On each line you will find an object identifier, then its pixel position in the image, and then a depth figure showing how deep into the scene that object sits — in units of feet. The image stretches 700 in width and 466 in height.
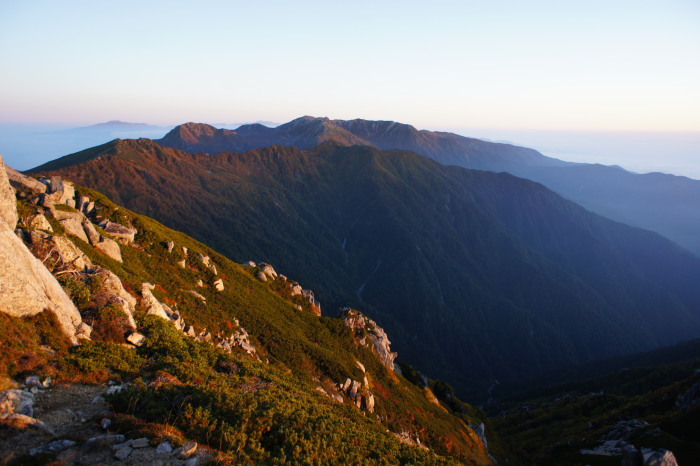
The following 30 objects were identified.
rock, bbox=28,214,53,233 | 101.18
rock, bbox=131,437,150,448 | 45.50
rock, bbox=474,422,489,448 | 245.06
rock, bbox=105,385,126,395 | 58.29
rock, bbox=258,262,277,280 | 273.33
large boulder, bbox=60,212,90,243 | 121.39
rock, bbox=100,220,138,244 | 155.43
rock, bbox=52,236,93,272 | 89.20
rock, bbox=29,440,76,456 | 39.82
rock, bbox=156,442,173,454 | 45.62
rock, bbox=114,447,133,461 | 42.93
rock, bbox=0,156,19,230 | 78.07
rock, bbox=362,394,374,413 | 167.43
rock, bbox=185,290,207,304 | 152.50
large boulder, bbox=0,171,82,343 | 62.64
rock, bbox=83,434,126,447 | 43.65
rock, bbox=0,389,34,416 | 43.84
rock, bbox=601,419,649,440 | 208.96
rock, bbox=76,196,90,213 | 156.97
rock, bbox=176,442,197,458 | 46.20
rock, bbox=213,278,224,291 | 180.45
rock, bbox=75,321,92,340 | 70.49
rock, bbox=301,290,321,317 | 268.41
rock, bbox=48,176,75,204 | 135.38
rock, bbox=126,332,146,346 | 78.43
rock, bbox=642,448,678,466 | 123.13
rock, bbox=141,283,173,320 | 102.87
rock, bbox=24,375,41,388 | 52.65
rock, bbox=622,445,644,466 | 129.18
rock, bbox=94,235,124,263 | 127.13
